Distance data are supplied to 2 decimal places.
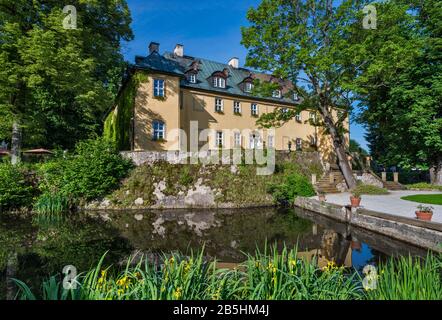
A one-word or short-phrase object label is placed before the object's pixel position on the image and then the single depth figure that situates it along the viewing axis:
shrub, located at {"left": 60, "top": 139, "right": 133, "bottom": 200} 15.52
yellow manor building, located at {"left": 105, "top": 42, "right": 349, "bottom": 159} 20.06
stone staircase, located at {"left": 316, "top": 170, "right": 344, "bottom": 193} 19.84
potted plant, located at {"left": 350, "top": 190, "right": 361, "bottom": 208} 10.73
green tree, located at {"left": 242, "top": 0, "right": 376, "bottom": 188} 16.39
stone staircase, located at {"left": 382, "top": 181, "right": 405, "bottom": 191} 21.25
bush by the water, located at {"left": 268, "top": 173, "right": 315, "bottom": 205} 17.28
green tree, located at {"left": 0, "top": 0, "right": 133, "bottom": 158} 15.60
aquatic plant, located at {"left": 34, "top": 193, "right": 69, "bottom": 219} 14.13
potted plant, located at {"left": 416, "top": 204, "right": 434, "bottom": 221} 7.82
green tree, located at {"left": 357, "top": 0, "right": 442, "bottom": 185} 18.45
